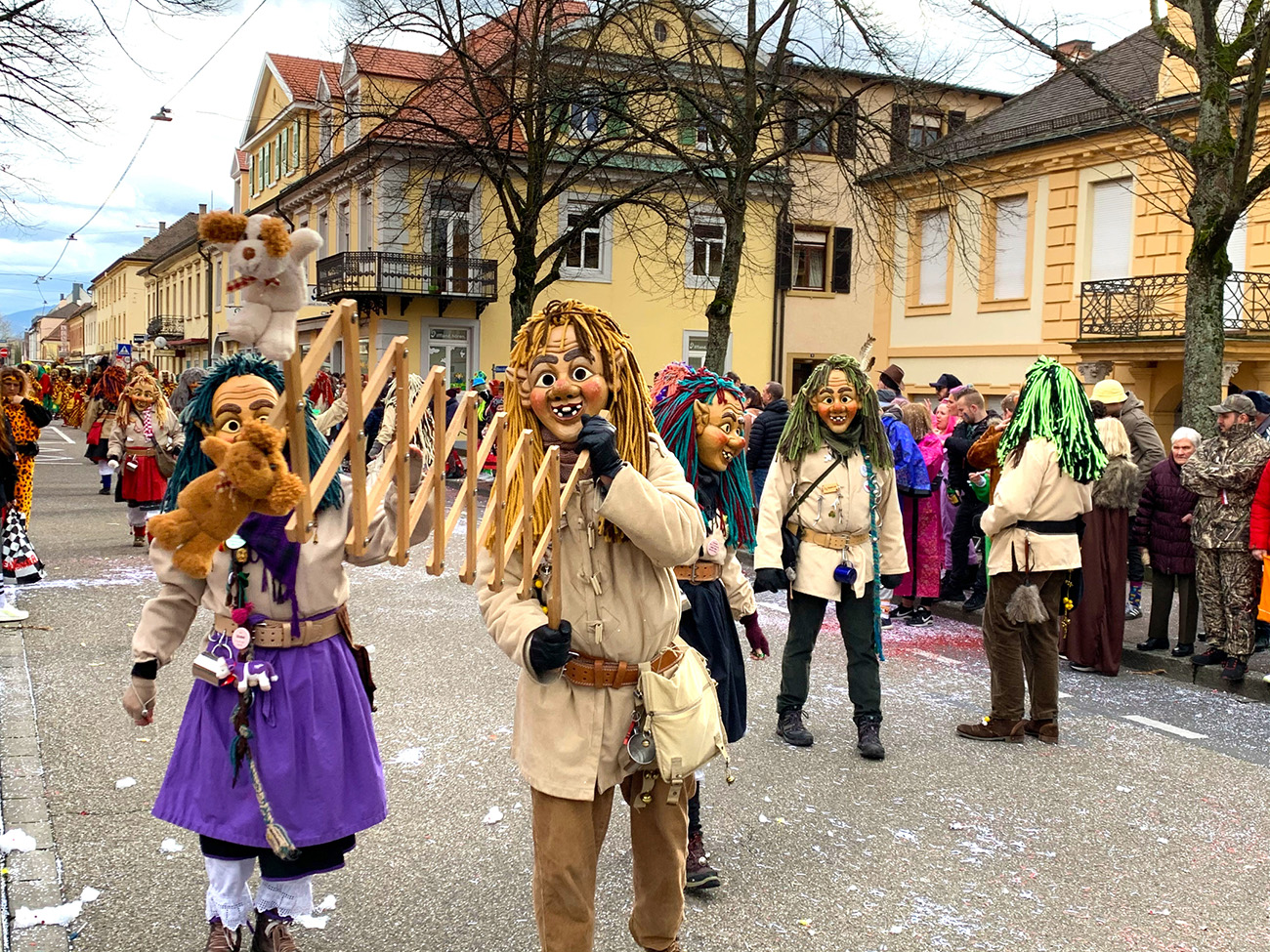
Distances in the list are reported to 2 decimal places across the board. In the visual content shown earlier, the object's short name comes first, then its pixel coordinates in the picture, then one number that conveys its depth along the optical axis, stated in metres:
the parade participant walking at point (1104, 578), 7.69
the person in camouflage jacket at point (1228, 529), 7.36
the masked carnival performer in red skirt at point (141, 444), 11.59
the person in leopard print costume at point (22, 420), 9.02
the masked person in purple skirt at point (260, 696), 3.23
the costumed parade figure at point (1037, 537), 5.93
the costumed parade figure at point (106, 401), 16.39
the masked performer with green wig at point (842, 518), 5.75
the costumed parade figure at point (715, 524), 4.20
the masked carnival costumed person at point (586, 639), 2.99
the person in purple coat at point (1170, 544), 8.09
